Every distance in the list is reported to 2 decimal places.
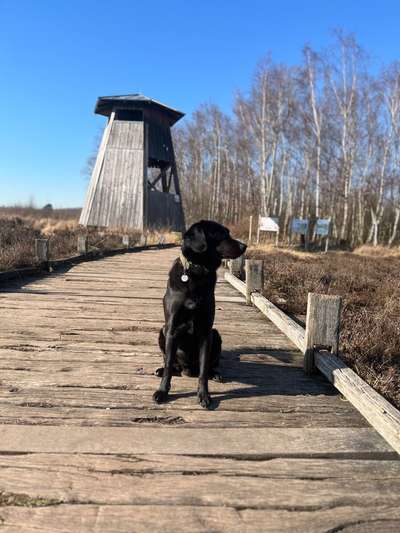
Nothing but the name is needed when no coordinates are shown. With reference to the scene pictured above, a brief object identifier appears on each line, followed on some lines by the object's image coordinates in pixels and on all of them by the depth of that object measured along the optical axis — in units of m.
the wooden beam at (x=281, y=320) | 3.85
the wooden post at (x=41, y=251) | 8.42
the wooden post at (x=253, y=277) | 6.28
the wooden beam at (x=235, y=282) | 7.41
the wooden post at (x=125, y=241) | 17.14
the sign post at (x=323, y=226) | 25.11
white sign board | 23.14
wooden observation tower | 25.91
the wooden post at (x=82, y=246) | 11.63
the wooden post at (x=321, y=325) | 3.20
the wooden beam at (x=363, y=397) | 2.18
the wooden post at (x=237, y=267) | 9.10
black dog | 2.96
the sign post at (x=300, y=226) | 25.17
